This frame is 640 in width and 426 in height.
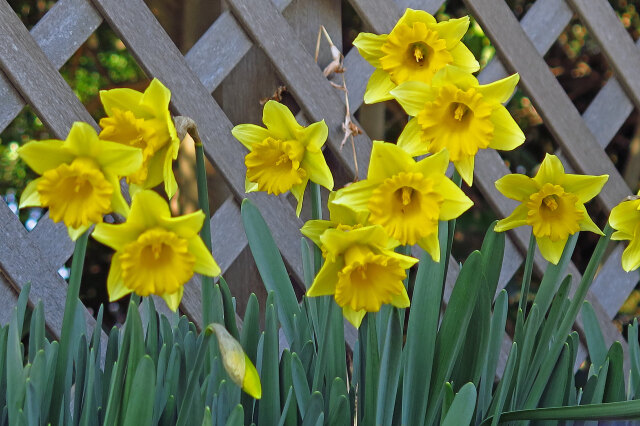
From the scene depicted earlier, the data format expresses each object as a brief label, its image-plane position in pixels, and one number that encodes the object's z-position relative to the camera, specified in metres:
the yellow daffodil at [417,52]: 1.70
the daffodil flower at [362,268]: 1.61
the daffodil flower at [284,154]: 1.71
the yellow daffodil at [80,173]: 1.57
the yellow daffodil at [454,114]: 1.66
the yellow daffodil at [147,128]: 1.61
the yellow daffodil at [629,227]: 1.73
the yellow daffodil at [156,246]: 1.57
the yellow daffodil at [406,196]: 1.62
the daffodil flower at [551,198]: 1.73
